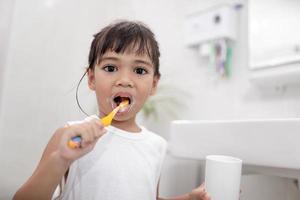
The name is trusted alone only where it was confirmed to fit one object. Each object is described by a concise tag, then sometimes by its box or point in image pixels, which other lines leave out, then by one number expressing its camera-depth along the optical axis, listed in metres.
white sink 0.57
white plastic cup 0.61
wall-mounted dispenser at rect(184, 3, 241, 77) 1.27
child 0.62
